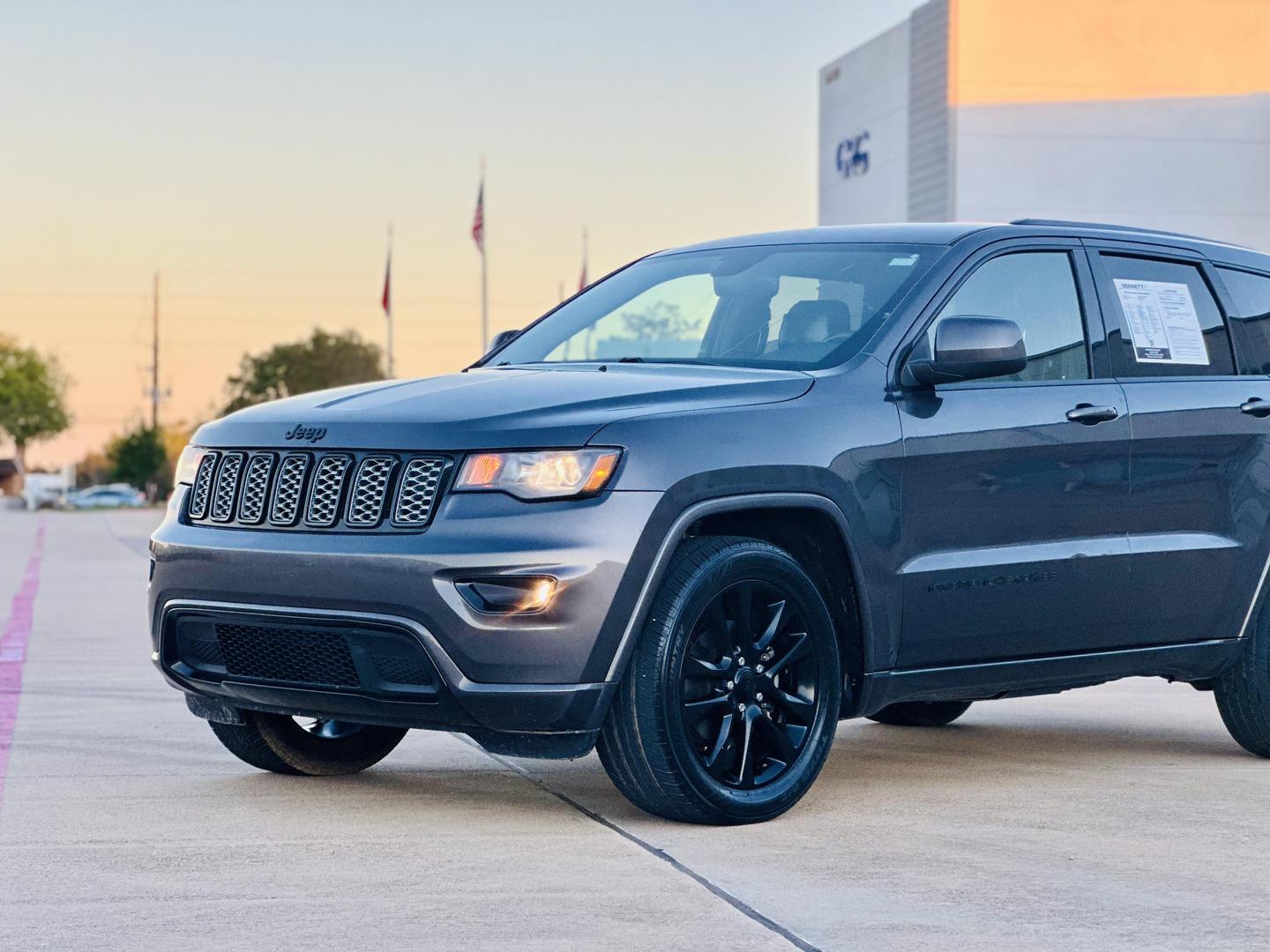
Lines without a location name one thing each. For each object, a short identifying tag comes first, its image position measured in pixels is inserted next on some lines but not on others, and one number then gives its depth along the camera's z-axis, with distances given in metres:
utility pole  100.06
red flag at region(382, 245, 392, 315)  54.75
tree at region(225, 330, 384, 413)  100.44
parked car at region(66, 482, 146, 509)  107.56
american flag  44.00
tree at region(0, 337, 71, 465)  141.62
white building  56.28
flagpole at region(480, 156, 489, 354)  47.03
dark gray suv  5.45
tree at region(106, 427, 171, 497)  112.06
